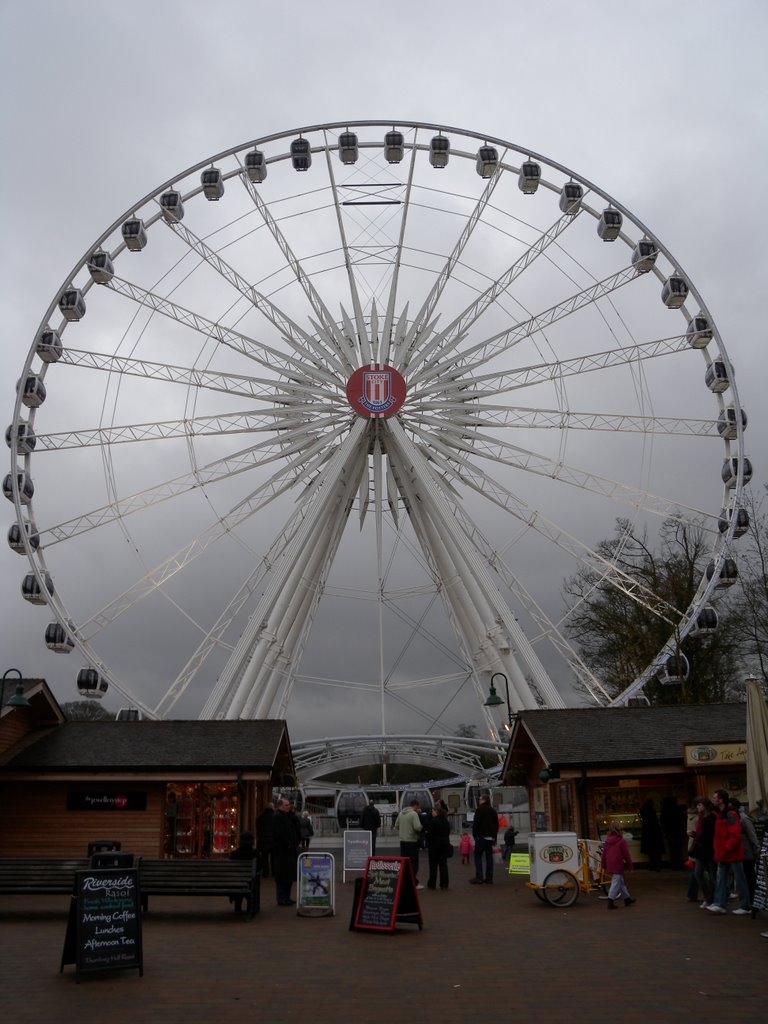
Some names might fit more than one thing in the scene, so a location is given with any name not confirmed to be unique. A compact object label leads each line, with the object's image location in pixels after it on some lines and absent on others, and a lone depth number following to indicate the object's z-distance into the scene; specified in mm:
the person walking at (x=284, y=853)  13266
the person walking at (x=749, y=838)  10961
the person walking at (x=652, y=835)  17125
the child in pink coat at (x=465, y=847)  22938
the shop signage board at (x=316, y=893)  12055
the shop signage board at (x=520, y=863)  18261
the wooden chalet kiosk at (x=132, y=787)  17891
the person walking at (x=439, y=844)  14891
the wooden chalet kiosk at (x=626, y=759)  17158
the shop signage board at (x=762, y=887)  10532
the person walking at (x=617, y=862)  12406
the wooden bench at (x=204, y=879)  11656
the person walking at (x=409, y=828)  14789
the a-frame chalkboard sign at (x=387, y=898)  10516
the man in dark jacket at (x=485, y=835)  15977
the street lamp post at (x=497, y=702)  22266
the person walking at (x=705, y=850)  11875
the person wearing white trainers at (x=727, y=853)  10852
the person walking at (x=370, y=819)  19078
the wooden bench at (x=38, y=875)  11484
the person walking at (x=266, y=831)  13461
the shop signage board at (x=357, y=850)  17203
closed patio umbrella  11703
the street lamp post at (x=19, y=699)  17734
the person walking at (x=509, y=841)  23141
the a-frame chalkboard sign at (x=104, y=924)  8047
